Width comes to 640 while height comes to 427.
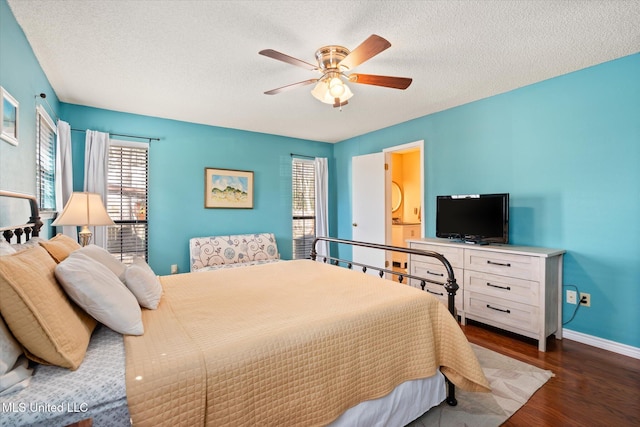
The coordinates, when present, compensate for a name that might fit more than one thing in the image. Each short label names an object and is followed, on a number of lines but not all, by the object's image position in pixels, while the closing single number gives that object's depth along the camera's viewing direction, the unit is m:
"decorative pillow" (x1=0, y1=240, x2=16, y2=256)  1.11
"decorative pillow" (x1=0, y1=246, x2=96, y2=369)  0.88
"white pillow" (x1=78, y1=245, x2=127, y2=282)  1.57
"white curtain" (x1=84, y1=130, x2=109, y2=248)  3.45
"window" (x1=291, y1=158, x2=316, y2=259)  5.12
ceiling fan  2.17
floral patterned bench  3.95
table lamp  2.56
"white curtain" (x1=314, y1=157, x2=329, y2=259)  5.21
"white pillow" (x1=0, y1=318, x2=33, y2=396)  0.82
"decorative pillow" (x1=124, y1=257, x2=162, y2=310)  1.48
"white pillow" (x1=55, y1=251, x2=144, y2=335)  1.12
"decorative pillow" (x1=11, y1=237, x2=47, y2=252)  1.33
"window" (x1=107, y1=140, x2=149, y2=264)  3.71
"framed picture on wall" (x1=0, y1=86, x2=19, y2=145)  1.69
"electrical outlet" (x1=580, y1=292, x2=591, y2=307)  2.62
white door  4.38
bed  0.90
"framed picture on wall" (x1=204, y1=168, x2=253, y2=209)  4.27
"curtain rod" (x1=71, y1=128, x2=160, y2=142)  3.47
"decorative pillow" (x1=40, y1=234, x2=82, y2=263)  1.39
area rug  1.68
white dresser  2.54
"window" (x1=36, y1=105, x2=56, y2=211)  2.59
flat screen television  2.97
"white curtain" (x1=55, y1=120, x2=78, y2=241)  3.19
